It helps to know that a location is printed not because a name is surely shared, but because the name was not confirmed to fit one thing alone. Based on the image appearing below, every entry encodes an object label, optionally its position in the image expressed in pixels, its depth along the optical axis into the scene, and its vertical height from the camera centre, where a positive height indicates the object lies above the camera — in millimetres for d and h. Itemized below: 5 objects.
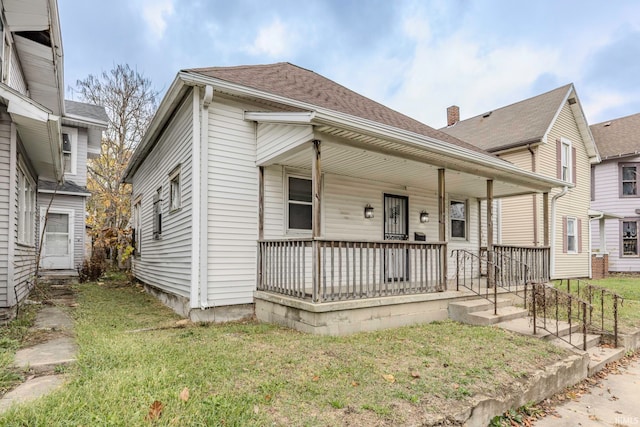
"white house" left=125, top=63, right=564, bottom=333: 5602 +756
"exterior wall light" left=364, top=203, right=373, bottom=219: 8203 +376
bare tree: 17078 +5001
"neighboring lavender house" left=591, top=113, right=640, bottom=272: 17688 +1668
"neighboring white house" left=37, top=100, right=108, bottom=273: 12086 +965
